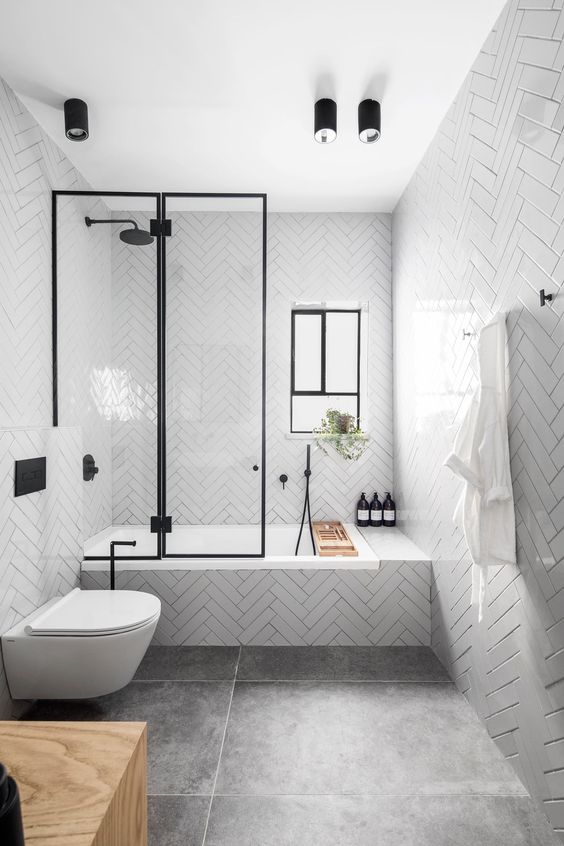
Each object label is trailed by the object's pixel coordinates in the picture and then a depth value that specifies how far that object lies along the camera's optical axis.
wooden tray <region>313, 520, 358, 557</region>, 2.83
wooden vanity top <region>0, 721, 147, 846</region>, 0.83
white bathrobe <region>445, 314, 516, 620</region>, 1.70
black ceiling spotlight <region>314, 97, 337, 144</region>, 2.24
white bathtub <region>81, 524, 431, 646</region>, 2.69
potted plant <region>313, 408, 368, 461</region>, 3.43
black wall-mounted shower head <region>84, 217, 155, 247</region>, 2.69
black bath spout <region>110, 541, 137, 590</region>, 2.46
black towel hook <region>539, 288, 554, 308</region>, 1.49
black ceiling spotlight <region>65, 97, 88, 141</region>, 2.25
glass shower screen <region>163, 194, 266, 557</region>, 2.72
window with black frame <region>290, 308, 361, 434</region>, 3.63
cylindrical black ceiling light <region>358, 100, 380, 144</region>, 2.24
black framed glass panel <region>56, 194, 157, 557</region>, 2.71
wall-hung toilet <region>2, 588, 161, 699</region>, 1.98
